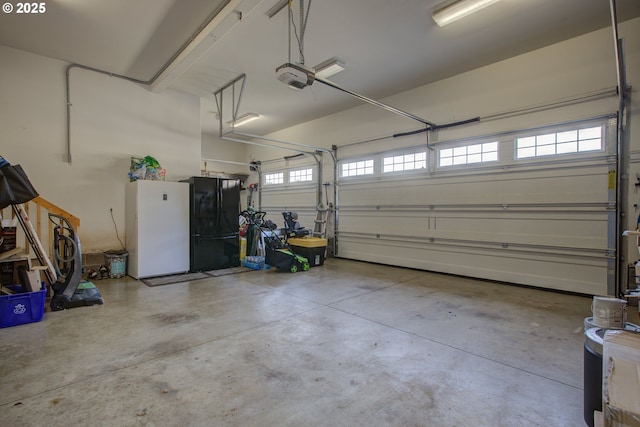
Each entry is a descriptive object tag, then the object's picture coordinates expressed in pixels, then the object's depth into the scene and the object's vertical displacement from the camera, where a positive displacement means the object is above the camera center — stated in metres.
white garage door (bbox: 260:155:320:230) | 8.02 +0.68
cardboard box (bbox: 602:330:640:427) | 1.11 -0.71
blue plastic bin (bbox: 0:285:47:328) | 2.88 -0.98
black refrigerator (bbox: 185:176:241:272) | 5.34 -0.21
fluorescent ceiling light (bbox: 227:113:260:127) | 7.57 +2.51
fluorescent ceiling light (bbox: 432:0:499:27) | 3.28 +2.36
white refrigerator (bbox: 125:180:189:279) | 4.81 -0.28
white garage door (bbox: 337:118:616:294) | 4.03 +0.04
